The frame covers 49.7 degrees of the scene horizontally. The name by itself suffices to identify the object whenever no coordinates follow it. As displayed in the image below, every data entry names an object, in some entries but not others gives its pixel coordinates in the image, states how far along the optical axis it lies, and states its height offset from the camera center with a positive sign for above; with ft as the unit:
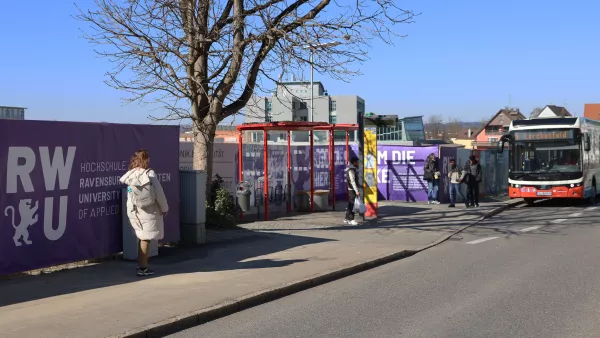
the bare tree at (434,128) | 392.06 +26.69
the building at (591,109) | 348.36 +30.81
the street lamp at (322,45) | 46.52 +8.78
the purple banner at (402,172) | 77.61 -0.65
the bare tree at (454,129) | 449.48 +27.12
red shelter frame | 56.29 +3.39
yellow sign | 59.06 -1.01
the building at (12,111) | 83.30 +7.72
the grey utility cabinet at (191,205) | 40.19 -2.28
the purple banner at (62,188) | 28.37 -0.88
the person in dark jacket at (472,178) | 71.87 -1.31
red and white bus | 75.46 +0.95
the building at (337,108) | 194.90 +19.12
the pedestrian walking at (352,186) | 53.31 -1.60
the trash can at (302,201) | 64.39 -3.33
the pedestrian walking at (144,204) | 29.71 -1.64
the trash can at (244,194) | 56.34 -2.30
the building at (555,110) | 265.87 +25.82
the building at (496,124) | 399.75 +26.33
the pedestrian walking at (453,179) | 72.13 -1.42
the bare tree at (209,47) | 47.14 +8.85
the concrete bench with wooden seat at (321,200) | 64.49 -3.27
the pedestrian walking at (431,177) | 73.05 -1.19
